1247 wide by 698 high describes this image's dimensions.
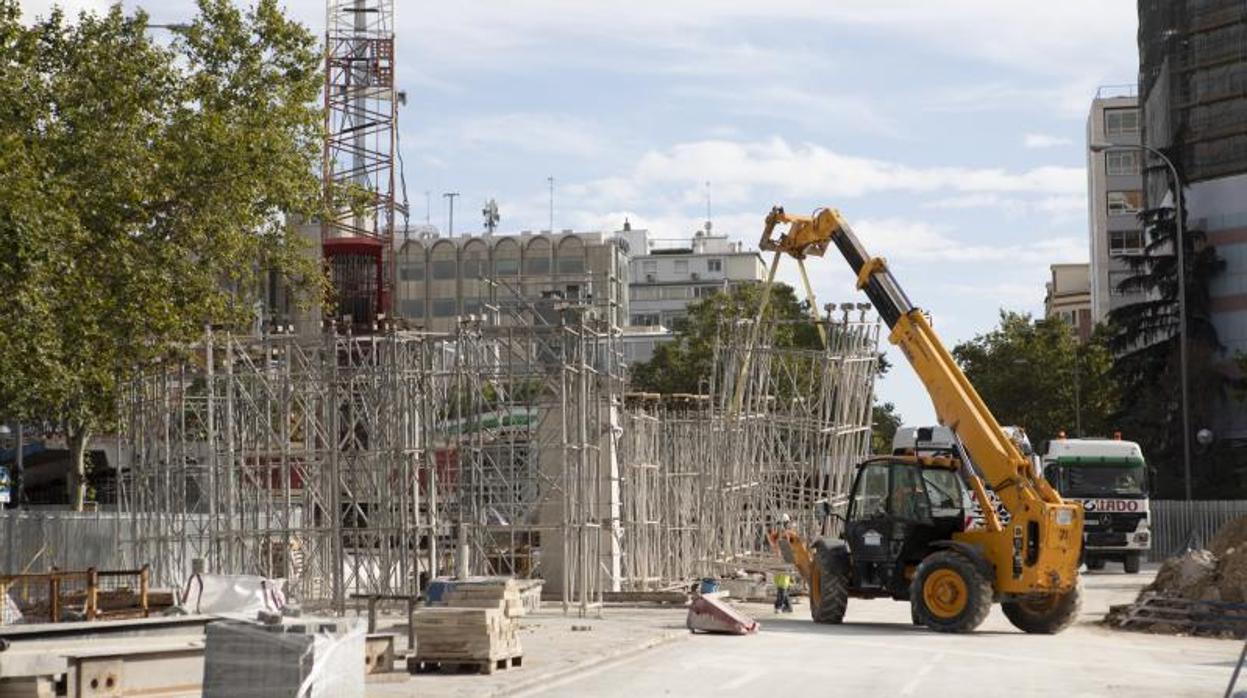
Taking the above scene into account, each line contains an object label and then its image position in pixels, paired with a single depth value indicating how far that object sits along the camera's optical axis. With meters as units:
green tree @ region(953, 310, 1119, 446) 85.50
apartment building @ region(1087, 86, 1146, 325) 115.81
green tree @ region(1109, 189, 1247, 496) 71.81
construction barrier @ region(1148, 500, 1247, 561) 59.12
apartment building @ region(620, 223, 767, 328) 172.00
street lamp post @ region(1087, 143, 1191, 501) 50.12
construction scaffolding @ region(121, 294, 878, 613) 35.47
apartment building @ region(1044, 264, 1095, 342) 152.12
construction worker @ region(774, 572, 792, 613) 33.91
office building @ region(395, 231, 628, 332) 129.12
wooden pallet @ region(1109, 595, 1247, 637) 31.03
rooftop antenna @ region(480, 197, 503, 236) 141.12
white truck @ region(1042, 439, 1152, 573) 49.91
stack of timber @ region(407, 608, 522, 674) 22.14
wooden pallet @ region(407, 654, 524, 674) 22.17
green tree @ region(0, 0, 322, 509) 33.97
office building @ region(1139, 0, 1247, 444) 73.62
